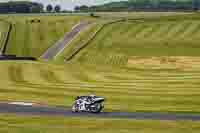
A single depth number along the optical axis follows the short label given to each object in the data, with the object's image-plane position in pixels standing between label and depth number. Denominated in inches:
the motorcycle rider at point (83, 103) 2351.6
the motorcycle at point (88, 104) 2341.7
